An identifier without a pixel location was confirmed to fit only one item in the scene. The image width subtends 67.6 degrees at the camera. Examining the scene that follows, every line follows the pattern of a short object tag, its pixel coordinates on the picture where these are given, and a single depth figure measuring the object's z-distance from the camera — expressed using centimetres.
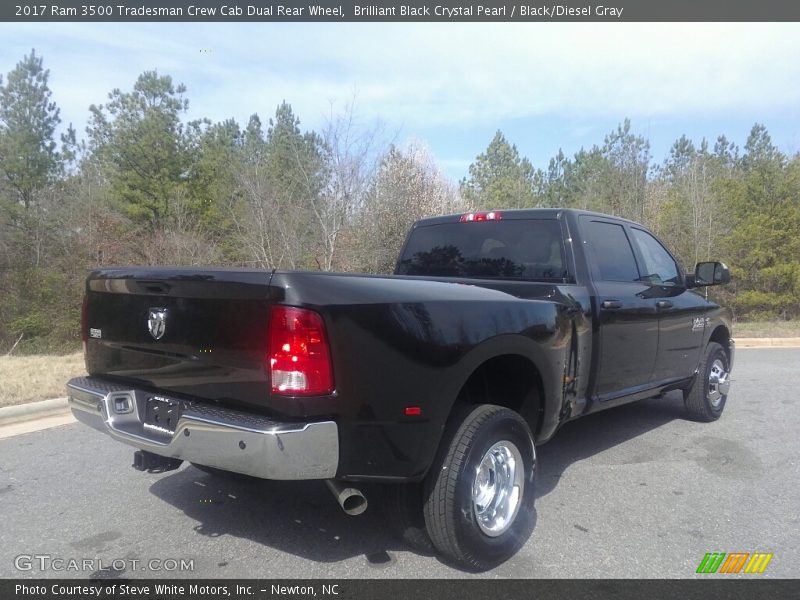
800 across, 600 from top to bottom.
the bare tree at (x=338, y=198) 1571
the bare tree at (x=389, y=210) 1625
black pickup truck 247
